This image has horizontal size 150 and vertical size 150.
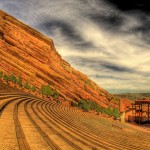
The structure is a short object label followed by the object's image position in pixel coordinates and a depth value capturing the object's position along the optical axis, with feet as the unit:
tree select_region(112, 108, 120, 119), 153.26
